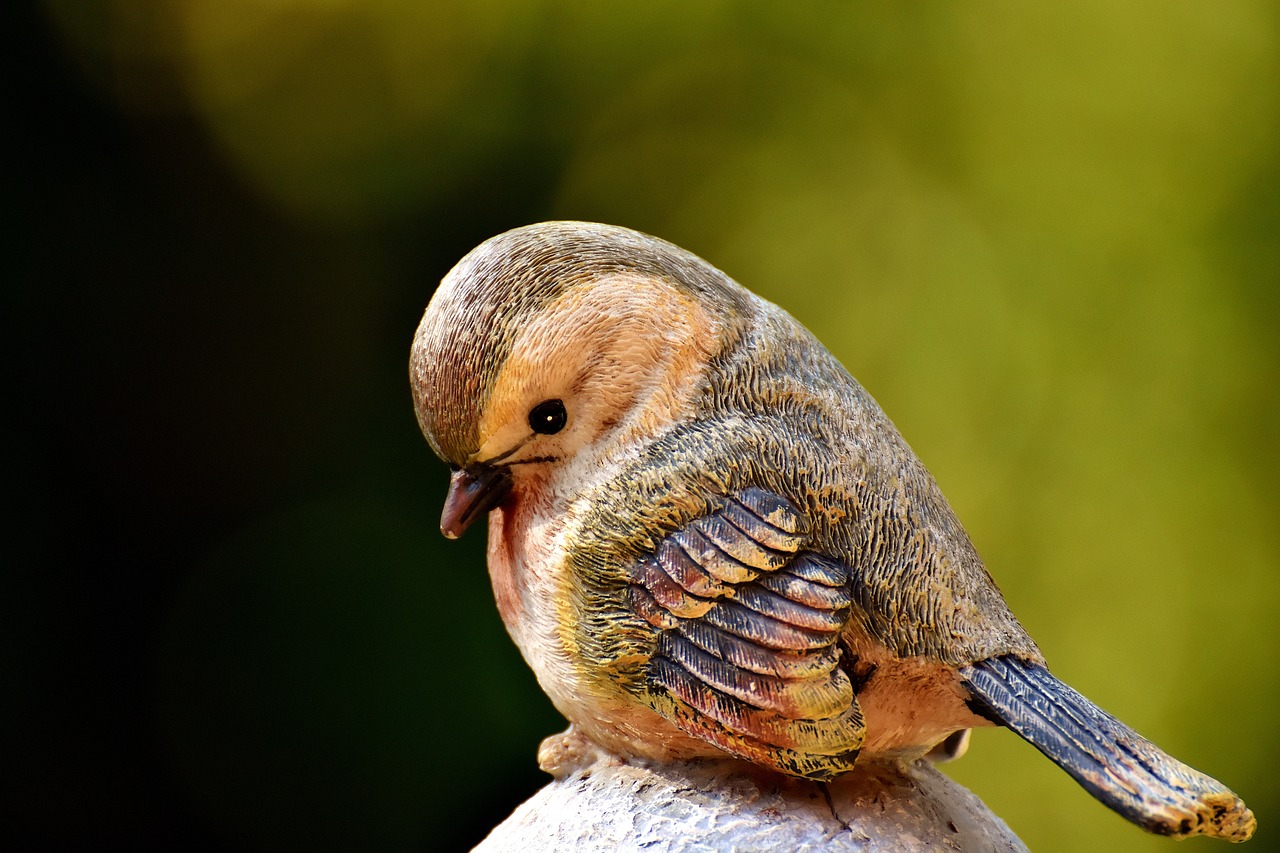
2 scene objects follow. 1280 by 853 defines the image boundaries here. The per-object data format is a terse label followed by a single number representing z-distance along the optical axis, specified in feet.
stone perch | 7.53
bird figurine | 7.51
